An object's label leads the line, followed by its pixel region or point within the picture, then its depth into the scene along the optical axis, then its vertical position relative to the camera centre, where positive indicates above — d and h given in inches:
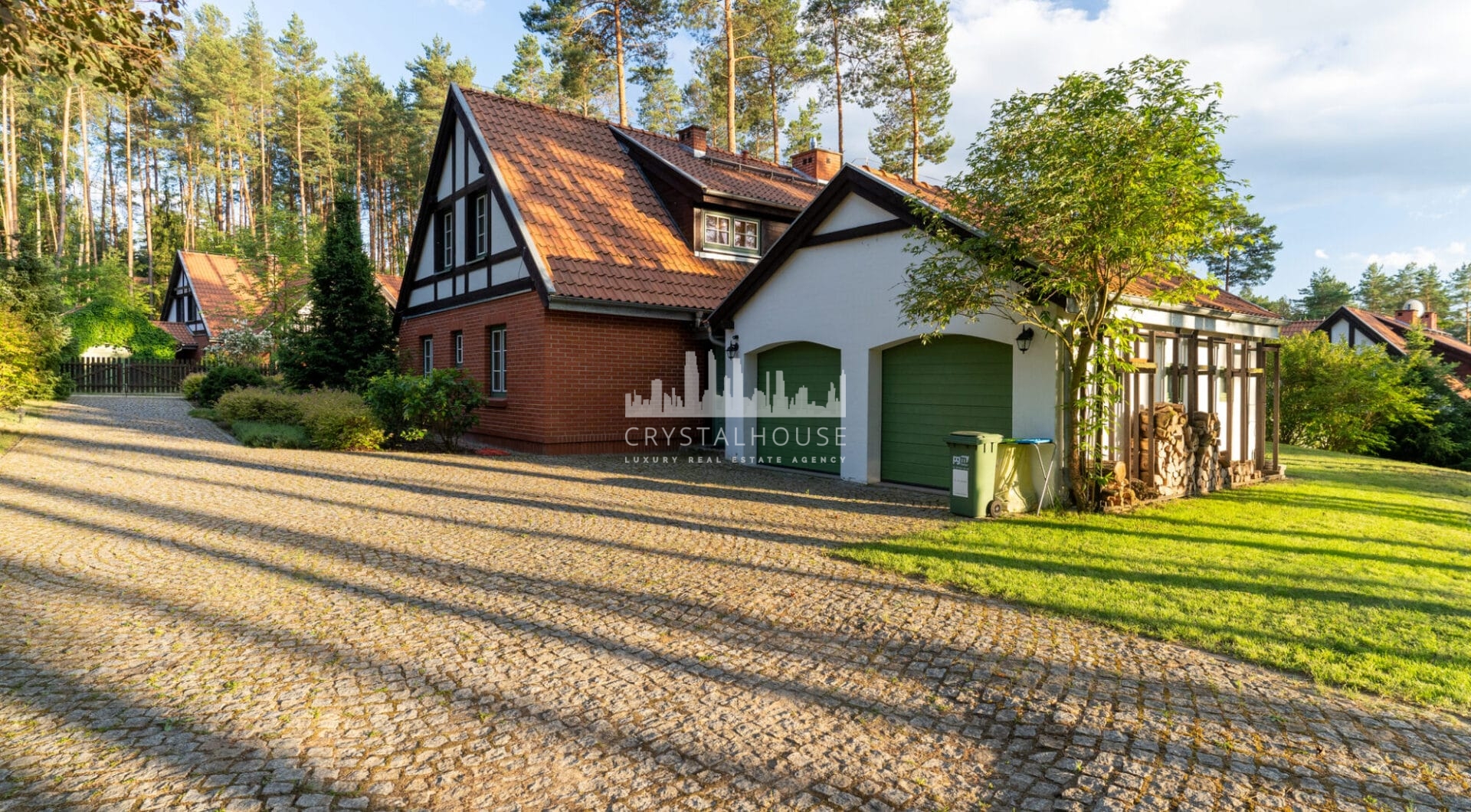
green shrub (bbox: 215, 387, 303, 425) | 598.9 -2.0
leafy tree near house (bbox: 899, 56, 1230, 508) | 289.7 +75.5
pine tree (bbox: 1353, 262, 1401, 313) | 2687.0 +409.0
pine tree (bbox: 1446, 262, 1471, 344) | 2711.6 +397.7
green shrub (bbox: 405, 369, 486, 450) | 514.0 -0.4
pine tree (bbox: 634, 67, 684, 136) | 1395.2 +564.2
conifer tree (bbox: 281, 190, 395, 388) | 711.1 +82.2
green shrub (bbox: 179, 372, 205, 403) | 883.4 +22.5
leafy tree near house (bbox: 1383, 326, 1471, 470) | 813.9 -25.4
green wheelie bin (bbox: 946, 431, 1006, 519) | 328.5 -32.3
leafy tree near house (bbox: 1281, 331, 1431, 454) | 766.5 +7.2
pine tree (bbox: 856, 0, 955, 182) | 1030.4 +476.9
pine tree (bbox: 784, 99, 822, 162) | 1290.6 +482.0
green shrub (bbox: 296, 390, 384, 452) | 527.2 -15.6
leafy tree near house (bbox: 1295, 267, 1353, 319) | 2532.0 +375.0
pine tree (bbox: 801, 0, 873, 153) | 1084.5 +562.2
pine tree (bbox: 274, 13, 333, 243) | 1573.6 +652.8
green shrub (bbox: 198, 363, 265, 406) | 809.5 +25.6
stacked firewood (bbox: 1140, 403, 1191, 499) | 378.6 -24.4
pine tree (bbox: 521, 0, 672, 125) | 960.3 +496.9
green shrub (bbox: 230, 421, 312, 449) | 525.0 -23.4
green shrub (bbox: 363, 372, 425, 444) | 517.7 +1.8
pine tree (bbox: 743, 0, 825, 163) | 1039.0 +514.6
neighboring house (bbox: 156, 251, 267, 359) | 1324.2 +202.6
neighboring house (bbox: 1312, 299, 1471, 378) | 1279.5 +132.1
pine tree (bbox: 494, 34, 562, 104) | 1446.9 +645.8
